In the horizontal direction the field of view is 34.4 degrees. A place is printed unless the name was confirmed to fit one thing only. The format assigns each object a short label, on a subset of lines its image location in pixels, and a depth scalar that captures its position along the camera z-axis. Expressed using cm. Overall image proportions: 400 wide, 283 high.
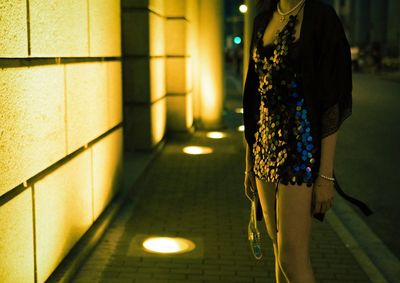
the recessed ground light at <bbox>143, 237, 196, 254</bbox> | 552
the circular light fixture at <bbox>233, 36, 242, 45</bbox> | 3601
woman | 300
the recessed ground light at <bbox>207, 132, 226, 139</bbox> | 1327
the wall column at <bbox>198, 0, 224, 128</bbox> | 1439
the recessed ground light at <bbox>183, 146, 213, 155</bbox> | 1108
